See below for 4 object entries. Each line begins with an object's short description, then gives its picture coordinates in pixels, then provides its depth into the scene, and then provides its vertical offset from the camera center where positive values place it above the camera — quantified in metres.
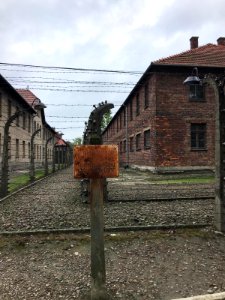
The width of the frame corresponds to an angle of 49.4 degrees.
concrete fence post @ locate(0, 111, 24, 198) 6.99 -0.36
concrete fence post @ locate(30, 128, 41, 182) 10.76 -0.74
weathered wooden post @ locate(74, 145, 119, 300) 2.33 -0.32
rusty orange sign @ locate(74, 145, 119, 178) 2.32 -0.12
